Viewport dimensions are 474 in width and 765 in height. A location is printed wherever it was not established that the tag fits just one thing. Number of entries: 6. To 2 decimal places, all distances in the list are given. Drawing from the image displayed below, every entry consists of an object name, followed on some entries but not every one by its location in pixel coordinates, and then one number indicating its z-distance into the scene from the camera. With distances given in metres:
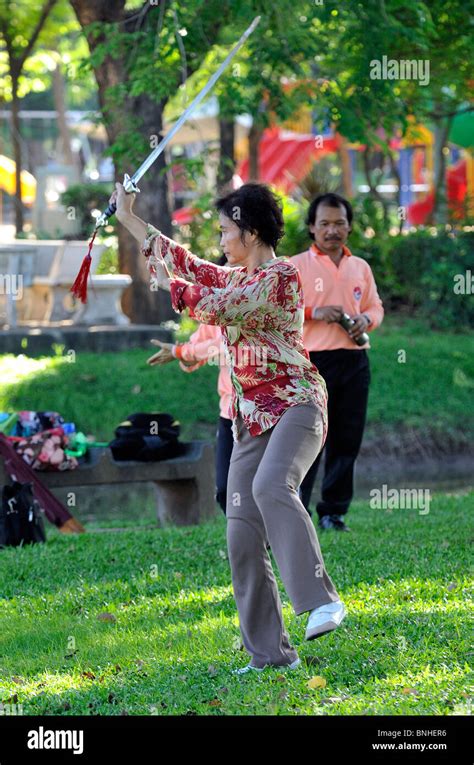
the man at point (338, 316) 7.87
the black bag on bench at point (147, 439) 8.98
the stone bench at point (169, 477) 8.84
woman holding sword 4.77
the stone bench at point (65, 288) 15.70
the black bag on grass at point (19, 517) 7.90
